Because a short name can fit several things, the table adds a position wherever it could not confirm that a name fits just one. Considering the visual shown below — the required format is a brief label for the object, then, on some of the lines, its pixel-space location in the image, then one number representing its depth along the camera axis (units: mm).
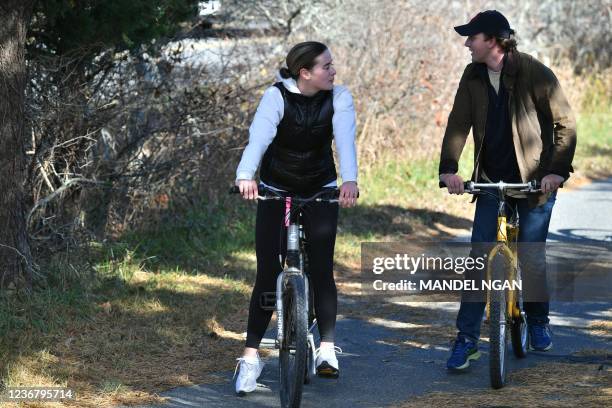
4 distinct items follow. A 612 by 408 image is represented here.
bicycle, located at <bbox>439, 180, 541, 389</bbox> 13031
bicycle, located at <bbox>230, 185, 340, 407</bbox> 12000
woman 12727
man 13711
